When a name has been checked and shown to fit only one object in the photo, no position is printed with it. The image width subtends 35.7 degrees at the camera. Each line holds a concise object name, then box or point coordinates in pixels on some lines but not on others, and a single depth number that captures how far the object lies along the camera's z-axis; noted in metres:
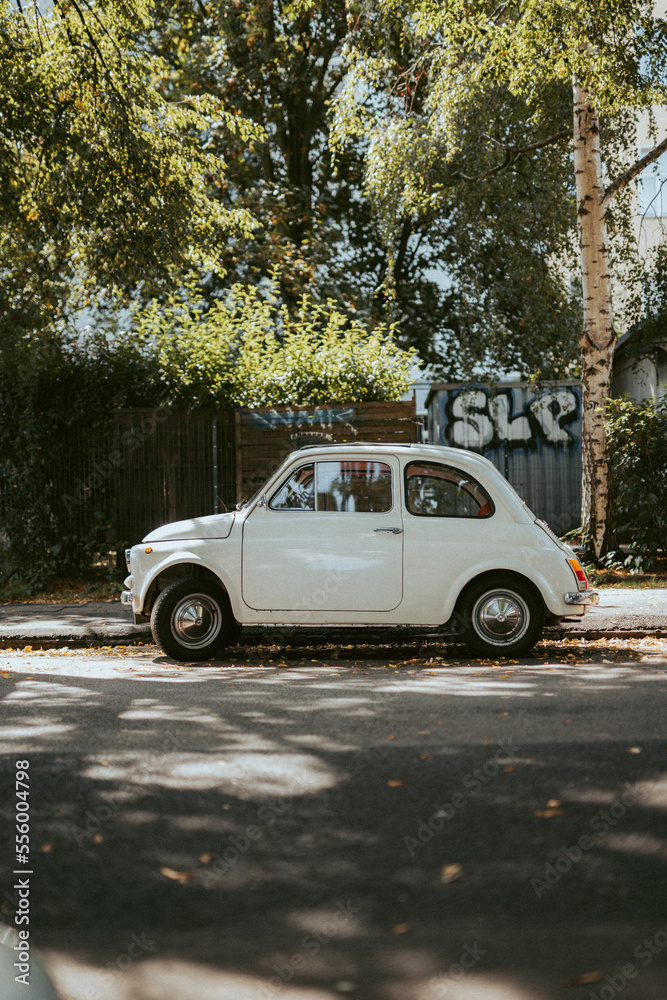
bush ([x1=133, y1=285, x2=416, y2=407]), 14.58
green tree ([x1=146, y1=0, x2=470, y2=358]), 22.70
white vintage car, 8.56
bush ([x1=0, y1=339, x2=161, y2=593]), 14.29
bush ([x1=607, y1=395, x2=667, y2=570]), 13.79
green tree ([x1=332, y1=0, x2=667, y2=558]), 12.48
